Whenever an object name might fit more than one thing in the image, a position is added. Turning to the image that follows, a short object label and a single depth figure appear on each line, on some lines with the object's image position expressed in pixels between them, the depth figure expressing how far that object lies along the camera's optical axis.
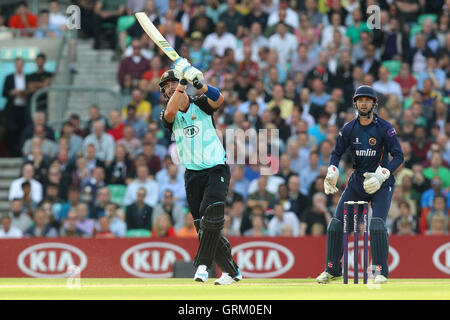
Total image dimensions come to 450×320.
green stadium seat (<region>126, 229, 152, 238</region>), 18.56
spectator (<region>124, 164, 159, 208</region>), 19.14
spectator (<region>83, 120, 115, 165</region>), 20.31
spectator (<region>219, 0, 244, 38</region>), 22.75
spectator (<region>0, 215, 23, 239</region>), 18.81
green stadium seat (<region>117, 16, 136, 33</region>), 23.68
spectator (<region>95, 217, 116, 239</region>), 18.56
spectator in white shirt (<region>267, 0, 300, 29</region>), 22.78
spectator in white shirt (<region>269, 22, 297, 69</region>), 22.30
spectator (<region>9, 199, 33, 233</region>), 19.06
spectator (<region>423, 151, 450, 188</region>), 19.17
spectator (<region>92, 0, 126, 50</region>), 23.97
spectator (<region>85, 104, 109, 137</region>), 20.86
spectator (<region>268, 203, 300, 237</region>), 18.34
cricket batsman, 12.15
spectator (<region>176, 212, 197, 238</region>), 17.98
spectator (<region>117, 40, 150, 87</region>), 22.31
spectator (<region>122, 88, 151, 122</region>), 21.33
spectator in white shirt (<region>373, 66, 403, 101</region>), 20.97
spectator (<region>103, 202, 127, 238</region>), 18.66
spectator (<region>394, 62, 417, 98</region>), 21.30
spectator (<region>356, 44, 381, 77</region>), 21.72
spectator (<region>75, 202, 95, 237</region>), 18.78
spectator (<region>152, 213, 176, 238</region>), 18.14
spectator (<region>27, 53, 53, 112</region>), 22.20
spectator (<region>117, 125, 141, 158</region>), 20.45
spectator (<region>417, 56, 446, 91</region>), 21.33
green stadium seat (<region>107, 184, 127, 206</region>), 19.72
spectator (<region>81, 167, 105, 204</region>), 19.45
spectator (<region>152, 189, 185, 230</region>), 18.47
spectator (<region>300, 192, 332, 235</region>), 18.25
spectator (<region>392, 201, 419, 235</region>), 18.02
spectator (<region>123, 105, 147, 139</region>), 20.80
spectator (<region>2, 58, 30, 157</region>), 22.14
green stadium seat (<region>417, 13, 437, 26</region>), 22.92
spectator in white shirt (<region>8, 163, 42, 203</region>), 19.77
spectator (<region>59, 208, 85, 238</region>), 18.70
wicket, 12.07
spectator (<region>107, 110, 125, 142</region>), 20.78
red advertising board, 17.33
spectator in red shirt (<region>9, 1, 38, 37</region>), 23.95
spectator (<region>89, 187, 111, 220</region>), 18.98
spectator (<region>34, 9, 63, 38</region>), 23.91
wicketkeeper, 12.41
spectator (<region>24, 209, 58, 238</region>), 18.78
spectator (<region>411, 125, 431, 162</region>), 19.67
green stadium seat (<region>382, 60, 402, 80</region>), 21.98
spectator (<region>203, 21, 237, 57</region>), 22.39
